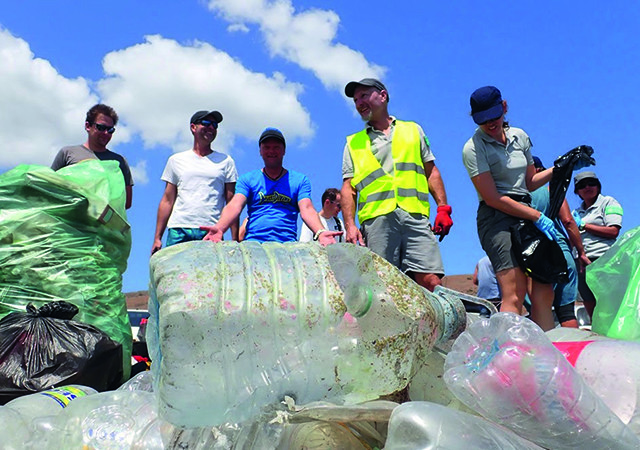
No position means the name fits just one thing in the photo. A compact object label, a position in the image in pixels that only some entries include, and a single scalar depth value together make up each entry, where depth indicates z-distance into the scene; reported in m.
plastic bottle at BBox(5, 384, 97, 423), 2.00
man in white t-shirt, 4.17
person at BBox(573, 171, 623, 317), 5.09
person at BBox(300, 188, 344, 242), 5.21
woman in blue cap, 3.29
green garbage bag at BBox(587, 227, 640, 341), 2.05
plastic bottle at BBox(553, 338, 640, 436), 1.53
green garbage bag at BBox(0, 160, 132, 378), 3.32
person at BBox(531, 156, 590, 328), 3.40
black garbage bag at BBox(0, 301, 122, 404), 2.65
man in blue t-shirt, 3.94
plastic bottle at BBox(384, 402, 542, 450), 1.26
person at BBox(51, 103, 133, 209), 4.20
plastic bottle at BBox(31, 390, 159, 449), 1.74
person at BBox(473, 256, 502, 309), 5.77
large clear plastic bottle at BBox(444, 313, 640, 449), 1.37
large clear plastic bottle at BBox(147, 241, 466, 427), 1.54
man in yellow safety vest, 3.60
